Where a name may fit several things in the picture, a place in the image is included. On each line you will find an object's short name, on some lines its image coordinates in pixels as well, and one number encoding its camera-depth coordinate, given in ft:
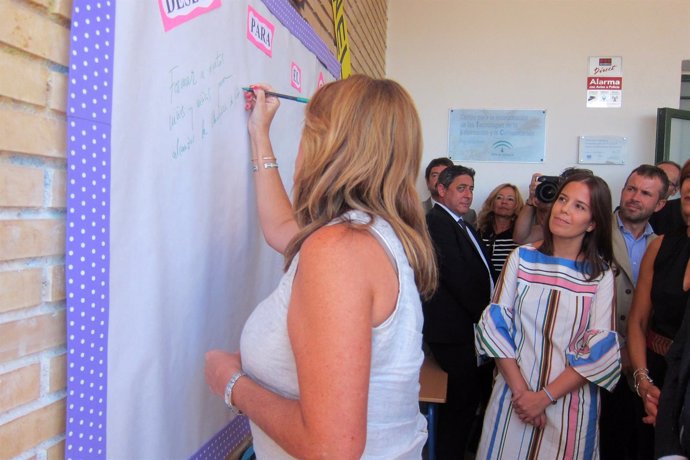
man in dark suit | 8.14
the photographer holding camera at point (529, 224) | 11.05
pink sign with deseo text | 2.97
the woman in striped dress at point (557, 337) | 6.11
